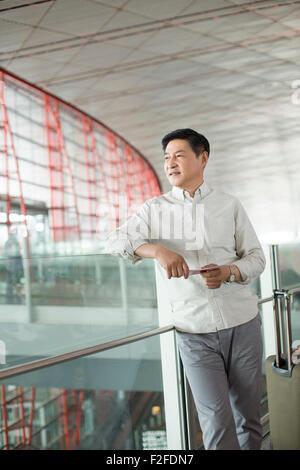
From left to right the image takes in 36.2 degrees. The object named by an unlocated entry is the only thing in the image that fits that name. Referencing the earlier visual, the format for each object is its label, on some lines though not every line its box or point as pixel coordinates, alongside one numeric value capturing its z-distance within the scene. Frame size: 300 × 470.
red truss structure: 15.51
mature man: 2.25
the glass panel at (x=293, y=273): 4.27
